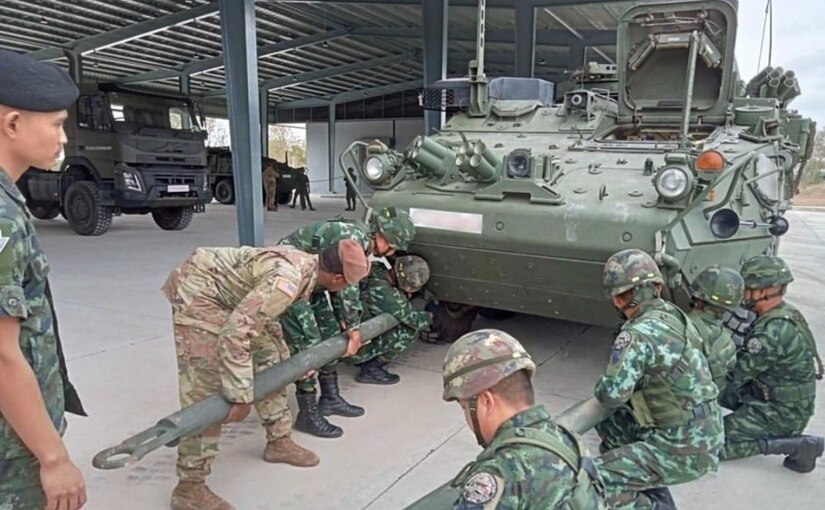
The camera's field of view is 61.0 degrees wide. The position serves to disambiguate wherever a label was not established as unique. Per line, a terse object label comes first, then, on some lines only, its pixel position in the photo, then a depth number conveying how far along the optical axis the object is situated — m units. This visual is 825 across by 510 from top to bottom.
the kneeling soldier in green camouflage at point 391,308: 4.50
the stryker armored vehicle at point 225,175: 20.19
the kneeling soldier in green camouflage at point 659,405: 2.60
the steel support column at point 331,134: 29.97
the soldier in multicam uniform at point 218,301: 2.68
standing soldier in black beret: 1.51
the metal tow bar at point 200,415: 2.31
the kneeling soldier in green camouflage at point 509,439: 1.61
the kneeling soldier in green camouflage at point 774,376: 3.38
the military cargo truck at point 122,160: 11.63
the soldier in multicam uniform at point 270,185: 19.69
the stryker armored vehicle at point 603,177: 3.95
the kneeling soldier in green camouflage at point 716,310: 3.10
